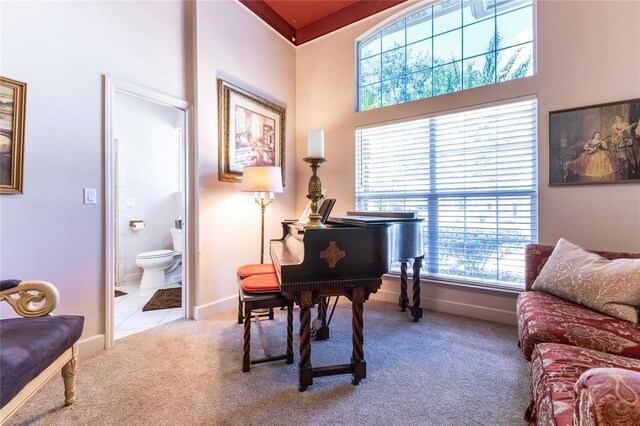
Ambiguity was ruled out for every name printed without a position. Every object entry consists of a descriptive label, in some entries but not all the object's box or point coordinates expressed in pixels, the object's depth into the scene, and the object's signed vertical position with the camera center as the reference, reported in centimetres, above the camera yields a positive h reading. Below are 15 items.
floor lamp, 276 +35
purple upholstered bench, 106 -56
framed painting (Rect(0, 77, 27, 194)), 169 +51
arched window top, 271 +178
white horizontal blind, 262 +31
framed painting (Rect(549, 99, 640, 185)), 216 +56
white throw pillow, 153 -41
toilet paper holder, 407 -15
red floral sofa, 59 -60
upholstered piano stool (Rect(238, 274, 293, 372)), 174 -55
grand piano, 158 -34
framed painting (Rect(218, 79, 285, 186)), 297 +98
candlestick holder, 171 +14
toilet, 367 -71
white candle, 170 +42
